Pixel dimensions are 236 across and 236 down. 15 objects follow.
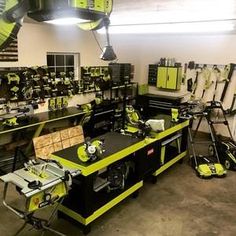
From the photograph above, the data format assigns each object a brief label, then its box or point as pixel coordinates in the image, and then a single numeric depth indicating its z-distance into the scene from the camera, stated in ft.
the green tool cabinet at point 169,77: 21.17
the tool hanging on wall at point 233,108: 19.13
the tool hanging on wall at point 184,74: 21.22
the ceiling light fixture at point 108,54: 10.48
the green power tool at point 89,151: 9.35
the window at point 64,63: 17.63
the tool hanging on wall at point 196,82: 20.56
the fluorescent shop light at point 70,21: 6.47
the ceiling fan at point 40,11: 4.98
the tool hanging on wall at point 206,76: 20.02
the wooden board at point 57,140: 13.88
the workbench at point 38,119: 13.50
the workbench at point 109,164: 9.41
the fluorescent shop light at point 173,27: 14.26
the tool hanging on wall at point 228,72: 18.71
